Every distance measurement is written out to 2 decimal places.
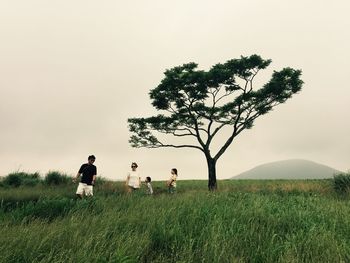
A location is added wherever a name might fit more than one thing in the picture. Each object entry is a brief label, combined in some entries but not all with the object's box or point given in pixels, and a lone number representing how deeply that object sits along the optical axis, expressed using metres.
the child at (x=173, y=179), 17.99
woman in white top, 15.97
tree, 26.48
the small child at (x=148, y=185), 17.91
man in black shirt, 13.14
